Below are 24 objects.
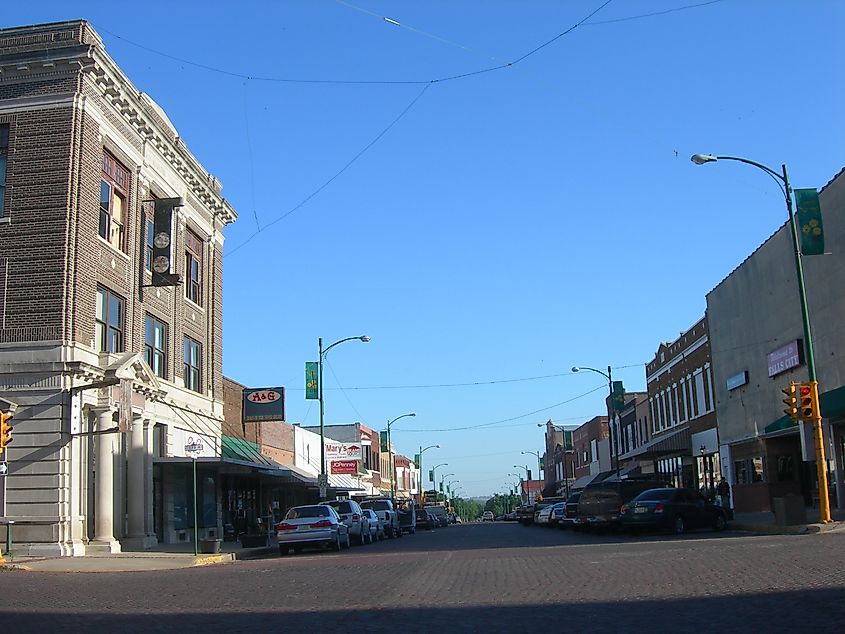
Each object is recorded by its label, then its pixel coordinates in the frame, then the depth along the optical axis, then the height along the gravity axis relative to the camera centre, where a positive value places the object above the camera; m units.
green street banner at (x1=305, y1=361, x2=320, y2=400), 45.56 +5.41
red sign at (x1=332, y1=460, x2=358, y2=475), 69.88 +1.63
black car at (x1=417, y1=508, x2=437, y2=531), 61.73 -2.29
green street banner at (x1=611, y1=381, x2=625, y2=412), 54.75 +4.47
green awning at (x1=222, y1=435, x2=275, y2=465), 41.00 +1.93
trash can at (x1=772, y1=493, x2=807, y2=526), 26.42 -1.21
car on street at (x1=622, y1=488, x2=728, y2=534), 29.14 -1.18
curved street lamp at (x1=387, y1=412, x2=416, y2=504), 99.42 +0.45
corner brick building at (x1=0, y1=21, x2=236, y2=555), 26.23 +6.03
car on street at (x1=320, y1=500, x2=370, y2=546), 34.59 -1.03
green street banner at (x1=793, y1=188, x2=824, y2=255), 26.70 +6.73
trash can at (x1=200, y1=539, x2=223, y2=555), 27.42 -1.47
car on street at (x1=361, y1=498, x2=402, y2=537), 43.69 -1.22
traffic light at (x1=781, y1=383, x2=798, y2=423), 25.22 +1.76
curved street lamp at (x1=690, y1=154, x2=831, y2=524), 24.95 +3.36
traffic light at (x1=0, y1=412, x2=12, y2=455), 21.14 +1.65
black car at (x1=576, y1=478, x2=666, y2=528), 32.22 -0.83
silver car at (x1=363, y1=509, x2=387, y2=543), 38.83 -1.60
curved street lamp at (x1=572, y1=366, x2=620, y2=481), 52.83 +4.79
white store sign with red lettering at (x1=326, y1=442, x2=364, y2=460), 73.38 +2.91
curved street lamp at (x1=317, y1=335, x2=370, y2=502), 42.97 +4.26
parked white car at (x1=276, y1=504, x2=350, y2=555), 28.98 -1.15
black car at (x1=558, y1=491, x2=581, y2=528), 38.67 -1.41
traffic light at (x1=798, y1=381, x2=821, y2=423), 25.03 +1.66
